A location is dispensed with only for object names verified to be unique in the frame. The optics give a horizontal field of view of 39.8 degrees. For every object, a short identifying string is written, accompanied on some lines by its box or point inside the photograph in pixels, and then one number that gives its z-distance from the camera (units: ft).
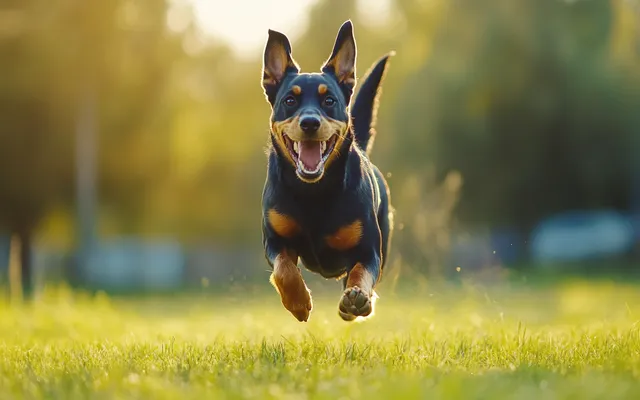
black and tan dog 18.45
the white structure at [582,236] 106.42
